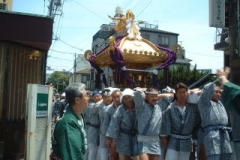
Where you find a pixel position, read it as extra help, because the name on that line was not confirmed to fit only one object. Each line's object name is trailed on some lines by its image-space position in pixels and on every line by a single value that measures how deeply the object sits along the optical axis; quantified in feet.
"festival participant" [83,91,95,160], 25.36
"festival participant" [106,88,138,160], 18.93
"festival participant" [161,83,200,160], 17.19
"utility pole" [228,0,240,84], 33.71
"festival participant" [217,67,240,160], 10.83
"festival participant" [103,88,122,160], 21.34
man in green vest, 8.57
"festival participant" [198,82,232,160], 15.38
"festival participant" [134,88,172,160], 17.11
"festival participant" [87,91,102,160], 24.02
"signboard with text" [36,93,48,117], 19.12
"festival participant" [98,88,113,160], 22.56
